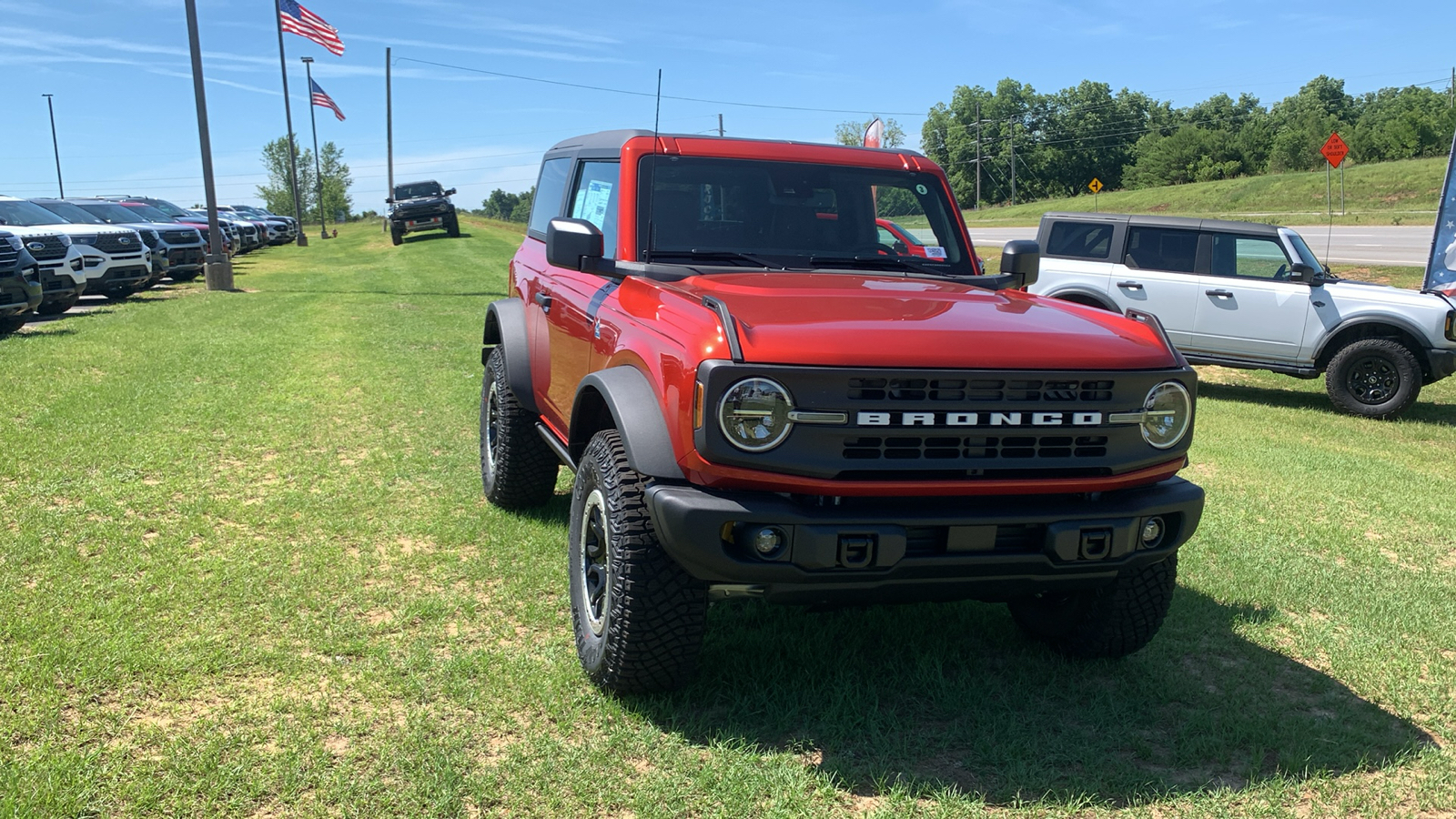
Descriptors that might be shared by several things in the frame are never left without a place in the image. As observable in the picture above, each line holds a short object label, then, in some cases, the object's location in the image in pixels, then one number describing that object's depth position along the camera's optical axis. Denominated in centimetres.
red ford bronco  308
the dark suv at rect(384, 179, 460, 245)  3706
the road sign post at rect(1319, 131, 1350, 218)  2238
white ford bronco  1031
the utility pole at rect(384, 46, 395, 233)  4850
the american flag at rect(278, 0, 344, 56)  2694
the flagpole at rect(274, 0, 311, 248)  4014
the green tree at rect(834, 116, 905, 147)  8249
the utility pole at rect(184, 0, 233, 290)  1980
